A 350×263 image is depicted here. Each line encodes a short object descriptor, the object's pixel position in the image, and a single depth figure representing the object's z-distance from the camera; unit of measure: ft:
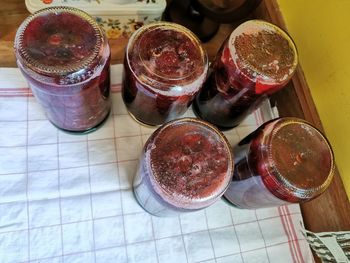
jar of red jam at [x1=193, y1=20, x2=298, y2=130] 1.41
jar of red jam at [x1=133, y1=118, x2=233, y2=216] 1.22
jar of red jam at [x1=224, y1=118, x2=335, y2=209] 1.31
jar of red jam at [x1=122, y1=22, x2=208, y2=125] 1.34
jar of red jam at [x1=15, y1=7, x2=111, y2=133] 1.20
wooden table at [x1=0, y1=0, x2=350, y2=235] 1.59
